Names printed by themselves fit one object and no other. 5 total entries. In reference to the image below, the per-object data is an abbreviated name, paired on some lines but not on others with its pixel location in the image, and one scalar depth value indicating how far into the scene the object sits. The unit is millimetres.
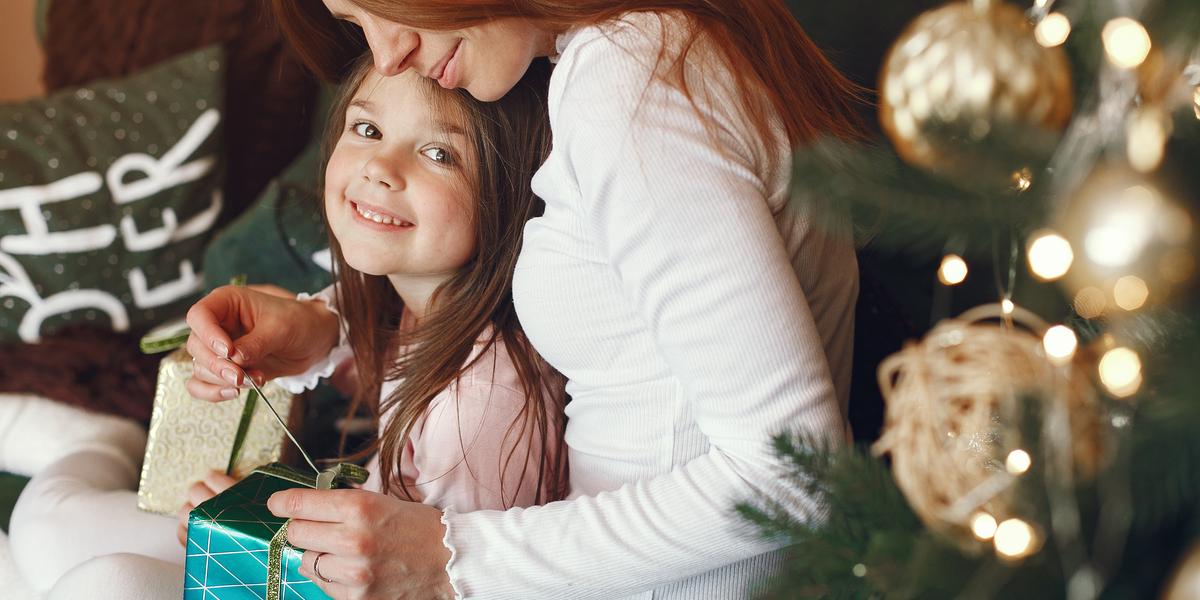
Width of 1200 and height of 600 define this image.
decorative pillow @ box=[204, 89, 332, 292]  1444
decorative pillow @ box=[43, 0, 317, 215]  1658
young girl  989
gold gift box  1213
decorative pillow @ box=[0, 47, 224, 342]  1446
